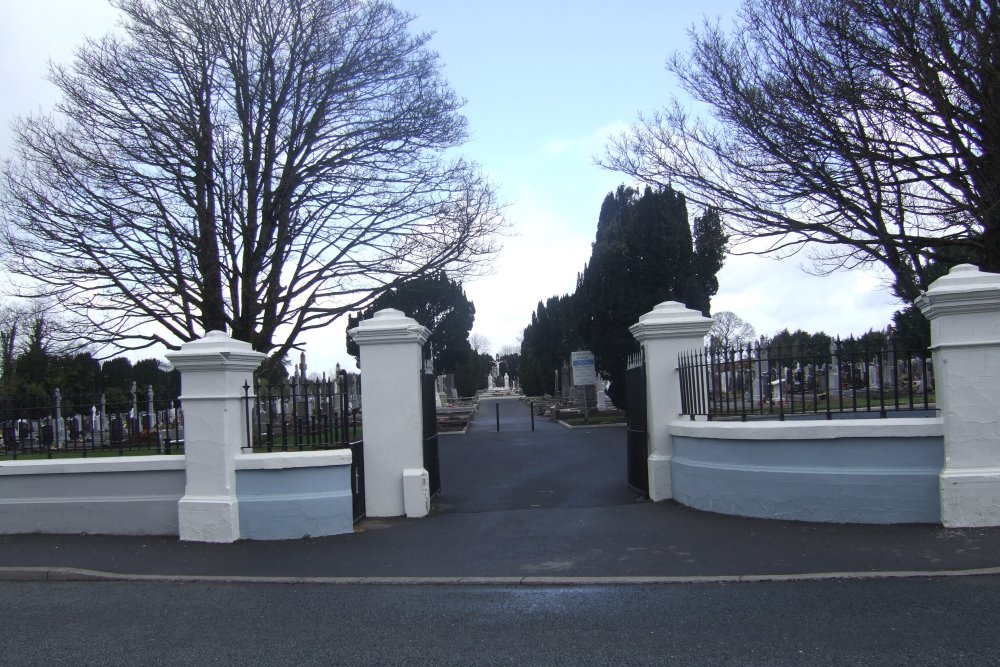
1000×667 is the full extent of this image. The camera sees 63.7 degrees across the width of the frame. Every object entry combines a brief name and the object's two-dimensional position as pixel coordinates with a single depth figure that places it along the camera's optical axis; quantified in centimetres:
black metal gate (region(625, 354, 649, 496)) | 1068
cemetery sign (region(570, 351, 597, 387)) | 3042
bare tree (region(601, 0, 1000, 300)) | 1064
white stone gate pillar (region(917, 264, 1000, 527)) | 755
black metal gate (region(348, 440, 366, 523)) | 968
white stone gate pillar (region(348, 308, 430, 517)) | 995
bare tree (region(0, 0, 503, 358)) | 1562
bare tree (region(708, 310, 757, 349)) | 6989
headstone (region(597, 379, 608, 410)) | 3583
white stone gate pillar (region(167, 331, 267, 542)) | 898
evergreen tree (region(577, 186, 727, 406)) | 2770
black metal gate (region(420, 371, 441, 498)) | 1070
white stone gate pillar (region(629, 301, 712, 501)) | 1022
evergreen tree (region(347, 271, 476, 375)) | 4803
